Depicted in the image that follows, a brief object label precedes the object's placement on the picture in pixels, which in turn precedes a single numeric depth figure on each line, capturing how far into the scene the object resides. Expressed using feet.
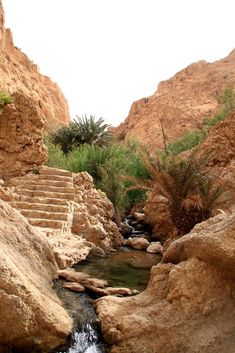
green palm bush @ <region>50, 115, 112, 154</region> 56.13
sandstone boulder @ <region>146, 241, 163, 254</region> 27.57
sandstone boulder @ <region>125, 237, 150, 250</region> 28.81
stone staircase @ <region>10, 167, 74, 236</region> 24.56
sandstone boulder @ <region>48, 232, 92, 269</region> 19.03
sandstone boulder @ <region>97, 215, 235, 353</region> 11.13
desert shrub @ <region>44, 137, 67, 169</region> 40.83
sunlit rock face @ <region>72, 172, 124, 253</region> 26.73
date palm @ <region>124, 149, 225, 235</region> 26.43
